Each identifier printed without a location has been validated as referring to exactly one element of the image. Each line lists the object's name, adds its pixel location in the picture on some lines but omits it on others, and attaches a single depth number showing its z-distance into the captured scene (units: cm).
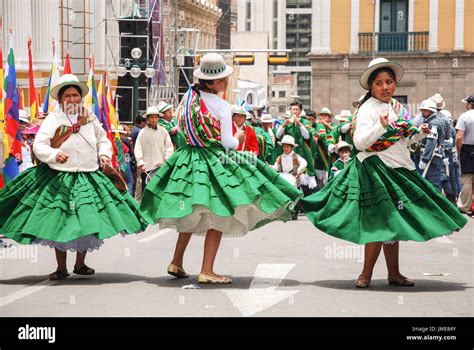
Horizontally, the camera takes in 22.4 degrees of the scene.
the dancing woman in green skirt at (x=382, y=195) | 981
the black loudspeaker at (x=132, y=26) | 3294
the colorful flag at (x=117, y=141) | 2272
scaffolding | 3216
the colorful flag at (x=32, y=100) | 1897
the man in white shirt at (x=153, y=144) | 2002
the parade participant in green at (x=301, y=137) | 2036
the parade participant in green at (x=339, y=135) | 1910
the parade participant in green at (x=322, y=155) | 2219
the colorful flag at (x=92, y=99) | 2169
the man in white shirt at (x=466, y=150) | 1897
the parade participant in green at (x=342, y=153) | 1923
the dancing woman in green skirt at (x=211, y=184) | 1005
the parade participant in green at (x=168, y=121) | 2081
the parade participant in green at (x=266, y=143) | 1917
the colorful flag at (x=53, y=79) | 1897
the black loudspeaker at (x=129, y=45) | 3269
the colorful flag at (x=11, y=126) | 1541
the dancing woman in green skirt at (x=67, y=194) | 1027
